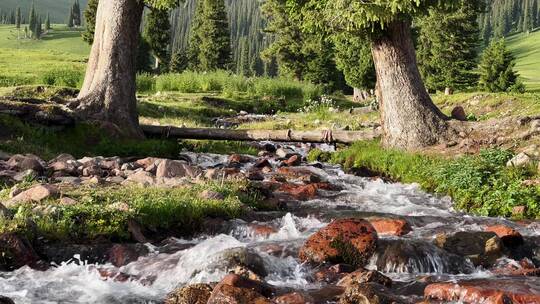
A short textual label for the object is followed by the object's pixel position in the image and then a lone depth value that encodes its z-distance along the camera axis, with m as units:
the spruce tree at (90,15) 69.69
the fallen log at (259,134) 17.06
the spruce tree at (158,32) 70.12
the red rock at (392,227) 8.45
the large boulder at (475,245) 7.26
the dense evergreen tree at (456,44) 51.22
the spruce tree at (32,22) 176.25
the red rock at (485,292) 5.58
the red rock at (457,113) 16.91
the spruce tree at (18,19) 197.46
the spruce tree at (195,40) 79.62
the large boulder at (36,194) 8.30
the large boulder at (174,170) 11.33
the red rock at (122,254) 7.10
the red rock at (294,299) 5.67
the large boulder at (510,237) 7.89
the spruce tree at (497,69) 49.72
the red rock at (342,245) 7.06
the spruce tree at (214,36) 73.31
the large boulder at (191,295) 5.66
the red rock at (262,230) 8.44
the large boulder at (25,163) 10.87
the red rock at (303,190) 11.35
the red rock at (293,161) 15.42
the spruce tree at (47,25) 192.12
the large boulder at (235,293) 5.36
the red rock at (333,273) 6.56
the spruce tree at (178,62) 95.12
